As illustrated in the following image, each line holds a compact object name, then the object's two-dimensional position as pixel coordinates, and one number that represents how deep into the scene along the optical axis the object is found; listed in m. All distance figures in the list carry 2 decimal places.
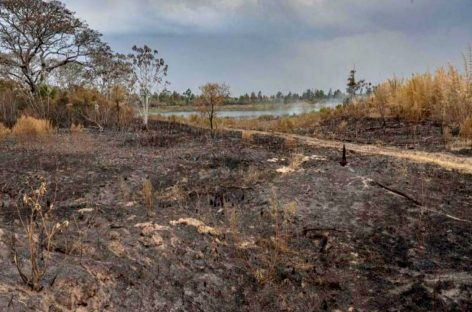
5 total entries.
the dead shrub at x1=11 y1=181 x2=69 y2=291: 2.53
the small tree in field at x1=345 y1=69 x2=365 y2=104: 17.55
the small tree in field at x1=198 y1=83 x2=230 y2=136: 12.38
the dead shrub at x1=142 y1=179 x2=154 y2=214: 4.58
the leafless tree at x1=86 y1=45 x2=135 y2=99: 15.71
